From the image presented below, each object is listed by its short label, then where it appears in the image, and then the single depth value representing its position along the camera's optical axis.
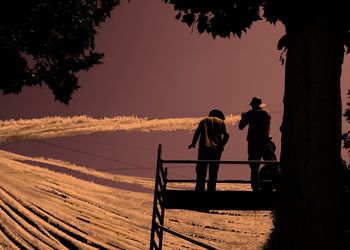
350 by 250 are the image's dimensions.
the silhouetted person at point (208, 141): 20.81
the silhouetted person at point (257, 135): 20.02
